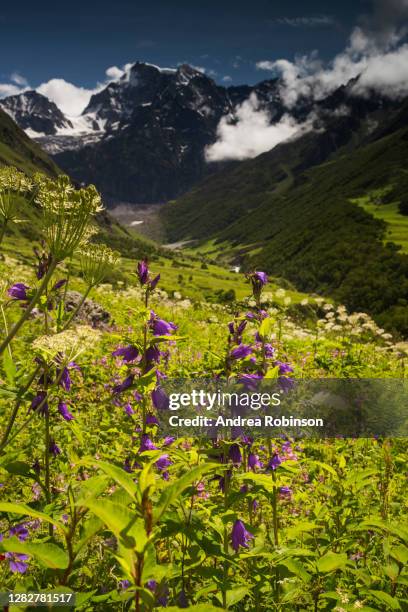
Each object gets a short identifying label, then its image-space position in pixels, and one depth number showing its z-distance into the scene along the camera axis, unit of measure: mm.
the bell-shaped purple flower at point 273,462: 3805
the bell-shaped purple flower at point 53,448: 4445
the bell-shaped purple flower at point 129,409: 4870
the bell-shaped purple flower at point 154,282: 4305
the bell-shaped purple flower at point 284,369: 4289
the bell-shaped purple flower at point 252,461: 4297
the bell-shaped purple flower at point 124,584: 3192
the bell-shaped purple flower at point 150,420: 4343
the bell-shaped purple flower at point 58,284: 4227
